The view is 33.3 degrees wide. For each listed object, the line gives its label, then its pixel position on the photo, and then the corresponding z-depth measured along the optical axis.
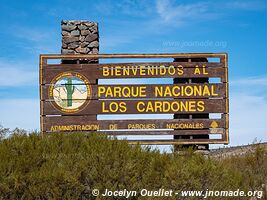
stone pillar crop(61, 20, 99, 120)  17.28
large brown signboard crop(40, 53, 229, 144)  16.19
